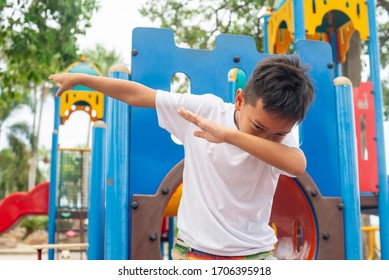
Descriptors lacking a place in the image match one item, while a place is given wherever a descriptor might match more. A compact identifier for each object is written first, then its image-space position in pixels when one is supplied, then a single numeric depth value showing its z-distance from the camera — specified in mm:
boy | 1460
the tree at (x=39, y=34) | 5527
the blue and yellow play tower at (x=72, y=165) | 6074
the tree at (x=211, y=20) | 7824
